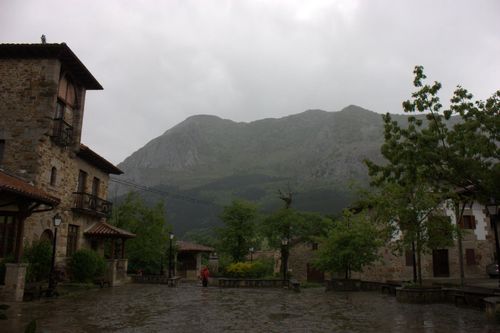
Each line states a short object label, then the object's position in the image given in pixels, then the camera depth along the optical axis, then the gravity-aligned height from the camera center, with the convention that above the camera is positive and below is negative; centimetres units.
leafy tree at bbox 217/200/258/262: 3575 +136
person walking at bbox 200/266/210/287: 2739 -215
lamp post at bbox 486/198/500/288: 1369 +147
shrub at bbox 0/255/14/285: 1547 -94
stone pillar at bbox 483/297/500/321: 1126 -160
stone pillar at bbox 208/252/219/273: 3343 -159
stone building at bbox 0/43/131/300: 1930 +548
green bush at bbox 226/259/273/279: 2983 -177
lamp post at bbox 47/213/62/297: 1711 -106
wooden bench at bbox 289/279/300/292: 2444 -233
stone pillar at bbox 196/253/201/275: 4850 -214
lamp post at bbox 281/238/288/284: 2840 -34
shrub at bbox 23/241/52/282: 1820 -78
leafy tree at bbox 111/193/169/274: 3588 +112
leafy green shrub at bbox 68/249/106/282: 2269 -129
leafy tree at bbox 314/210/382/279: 2497 +6
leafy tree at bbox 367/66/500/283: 1321 +356
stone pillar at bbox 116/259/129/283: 2750 -185
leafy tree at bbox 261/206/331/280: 3559 +184
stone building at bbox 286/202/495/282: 2950 -61
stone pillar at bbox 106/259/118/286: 2580 -187
